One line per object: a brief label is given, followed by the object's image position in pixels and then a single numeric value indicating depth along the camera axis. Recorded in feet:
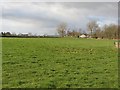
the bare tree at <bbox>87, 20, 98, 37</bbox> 401.82
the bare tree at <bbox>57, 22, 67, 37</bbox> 424.87
